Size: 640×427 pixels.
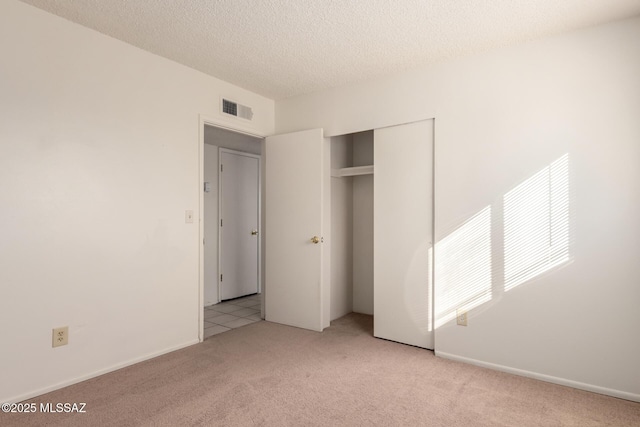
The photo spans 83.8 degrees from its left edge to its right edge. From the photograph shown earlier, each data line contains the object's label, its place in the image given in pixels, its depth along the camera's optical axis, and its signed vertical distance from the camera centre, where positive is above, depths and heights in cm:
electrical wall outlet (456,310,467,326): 287 -84
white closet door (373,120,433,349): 310 -16
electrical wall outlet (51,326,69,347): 238 -82
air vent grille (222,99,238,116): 356 +109
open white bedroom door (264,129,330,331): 365 -16
